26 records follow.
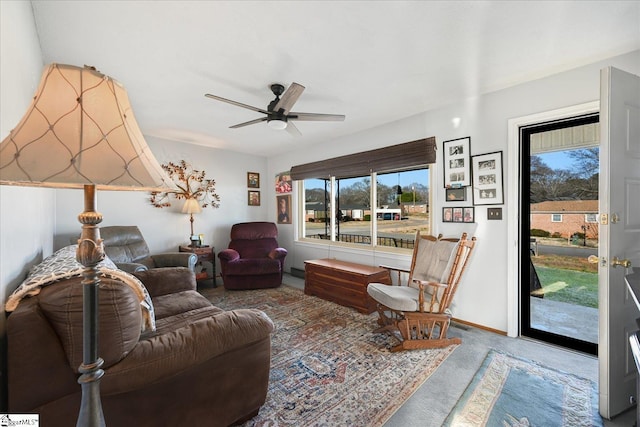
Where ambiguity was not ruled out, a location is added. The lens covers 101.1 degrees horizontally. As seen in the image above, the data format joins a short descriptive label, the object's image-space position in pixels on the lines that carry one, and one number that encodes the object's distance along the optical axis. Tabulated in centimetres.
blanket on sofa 105
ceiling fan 233
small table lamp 431
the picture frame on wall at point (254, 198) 549
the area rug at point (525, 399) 158
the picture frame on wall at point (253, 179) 545
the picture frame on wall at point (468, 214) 287
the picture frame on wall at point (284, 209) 529
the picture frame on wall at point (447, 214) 304
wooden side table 417
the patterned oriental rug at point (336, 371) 164
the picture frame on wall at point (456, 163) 290
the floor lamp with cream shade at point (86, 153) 61
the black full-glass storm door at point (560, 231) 240
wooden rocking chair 238
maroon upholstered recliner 415
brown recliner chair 342
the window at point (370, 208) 359
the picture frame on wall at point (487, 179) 268
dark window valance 324
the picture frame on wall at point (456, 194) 294
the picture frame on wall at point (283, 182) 526
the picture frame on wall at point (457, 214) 296
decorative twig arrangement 438
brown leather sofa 95
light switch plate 268
